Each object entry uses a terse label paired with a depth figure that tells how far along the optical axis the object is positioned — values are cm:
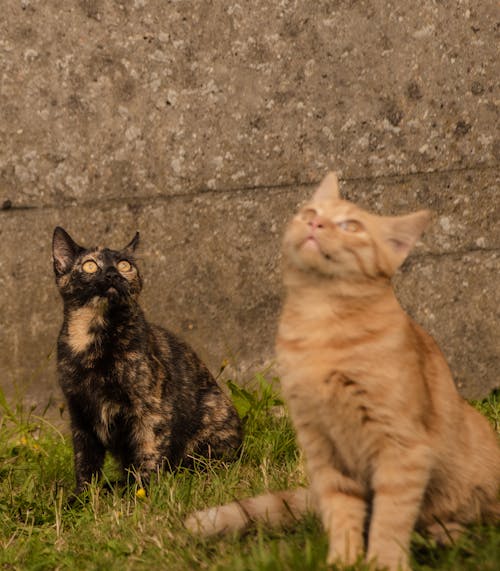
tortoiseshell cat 734
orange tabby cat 488
